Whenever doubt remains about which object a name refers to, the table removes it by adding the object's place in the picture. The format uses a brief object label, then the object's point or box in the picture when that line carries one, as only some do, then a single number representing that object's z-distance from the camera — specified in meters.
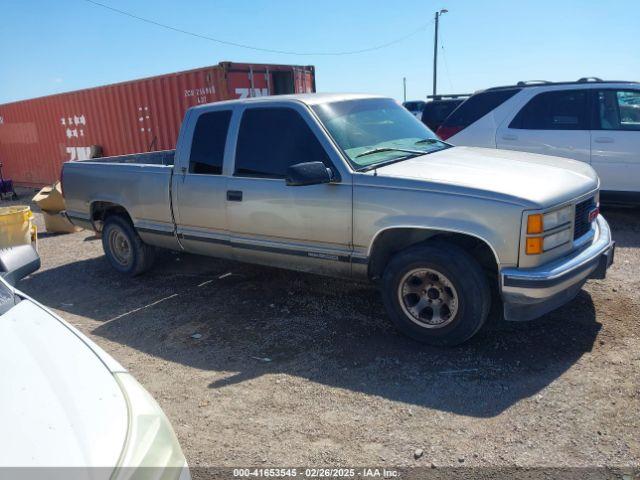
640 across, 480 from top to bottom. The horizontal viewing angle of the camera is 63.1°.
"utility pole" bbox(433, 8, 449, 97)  28.55
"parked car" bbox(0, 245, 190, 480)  1.53
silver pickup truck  3.53
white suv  6.74
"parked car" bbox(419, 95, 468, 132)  11.21
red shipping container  9.97
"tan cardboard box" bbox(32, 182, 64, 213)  9.41
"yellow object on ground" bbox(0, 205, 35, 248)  6.10
